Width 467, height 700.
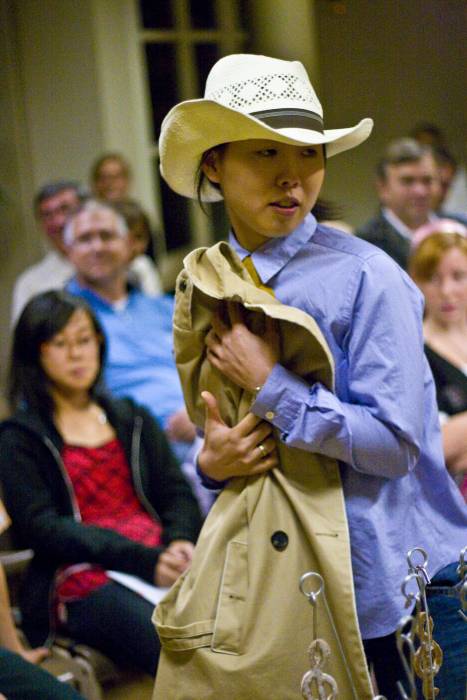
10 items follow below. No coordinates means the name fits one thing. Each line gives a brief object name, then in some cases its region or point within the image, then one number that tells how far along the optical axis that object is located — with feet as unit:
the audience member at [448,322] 16.44
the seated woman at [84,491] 15.30
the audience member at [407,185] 26.73
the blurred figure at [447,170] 33.94
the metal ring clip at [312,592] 7.74
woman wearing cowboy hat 8.78
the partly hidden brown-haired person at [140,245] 25.66
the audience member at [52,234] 25.66
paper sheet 15.39
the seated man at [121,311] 21.97
